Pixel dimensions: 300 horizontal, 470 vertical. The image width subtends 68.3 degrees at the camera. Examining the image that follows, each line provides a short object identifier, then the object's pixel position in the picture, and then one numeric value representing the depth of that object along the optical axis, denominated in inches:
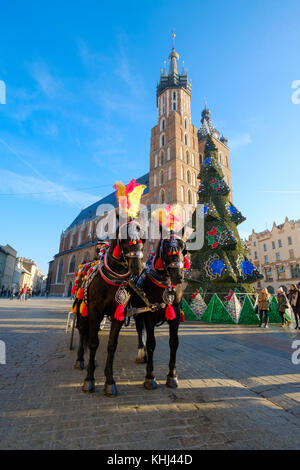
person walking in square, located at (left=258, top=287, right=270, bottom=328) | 357.1
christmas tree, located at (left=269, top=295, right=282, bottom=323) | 432.1
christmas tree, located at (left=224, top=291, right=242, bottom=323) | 403.9
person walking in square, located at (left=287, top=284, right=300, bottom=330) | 350.9
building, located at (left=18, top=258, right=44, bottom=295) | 3137.3
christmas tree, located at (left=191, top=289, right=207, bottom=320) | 447.0
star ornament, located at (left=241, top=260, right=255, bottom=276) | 456.8
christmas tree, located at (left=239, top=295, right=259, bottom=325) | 401.1
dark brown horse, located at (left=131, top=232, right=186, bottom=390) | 122.7
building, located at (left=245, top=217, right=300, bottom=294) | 1438.2
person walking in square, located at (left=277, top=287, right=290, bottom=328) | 372.5
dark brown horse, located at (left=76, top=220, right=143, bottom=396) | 115.0
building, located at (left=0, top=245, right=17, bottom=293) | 2212.1
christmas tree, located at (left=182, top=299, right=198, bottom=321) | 454.1
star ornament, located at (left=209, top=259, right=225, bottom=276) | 438.0
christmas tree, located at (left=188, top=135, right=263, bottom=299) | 442.6
